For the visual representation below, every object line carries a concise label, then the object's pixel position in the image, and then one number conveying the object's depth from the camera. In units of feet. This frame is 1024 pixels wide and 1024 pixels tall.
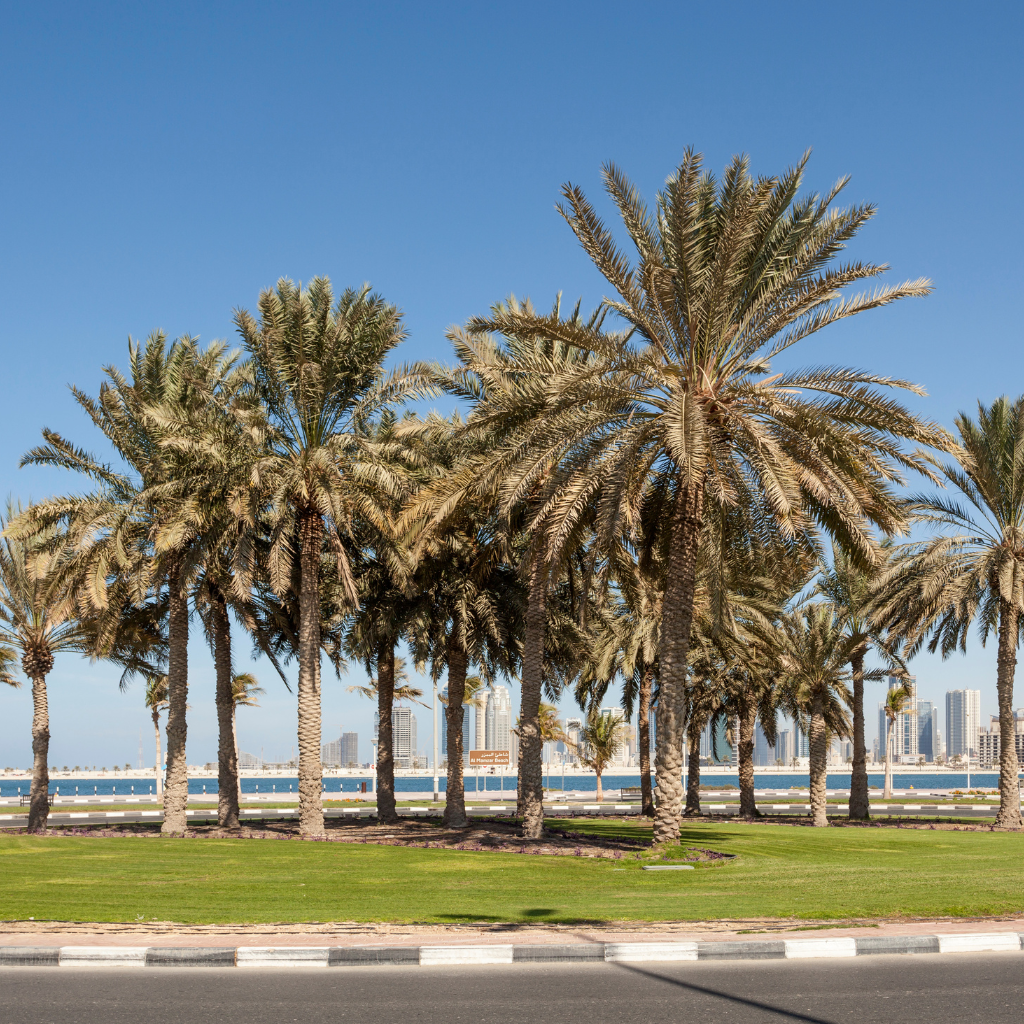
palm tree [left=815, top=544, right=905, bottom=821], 112.16
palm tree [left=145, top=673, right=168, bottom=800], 156.01
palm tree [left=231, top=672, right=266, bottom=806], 180.86
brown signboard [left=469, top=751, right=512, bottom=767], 145.59
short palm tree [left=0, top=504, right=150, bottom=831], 93.56
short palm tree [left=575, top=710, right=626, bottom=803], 161.99
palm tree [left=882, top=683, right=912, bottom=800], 176.04
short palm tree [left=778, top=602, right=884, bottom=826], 110.63
